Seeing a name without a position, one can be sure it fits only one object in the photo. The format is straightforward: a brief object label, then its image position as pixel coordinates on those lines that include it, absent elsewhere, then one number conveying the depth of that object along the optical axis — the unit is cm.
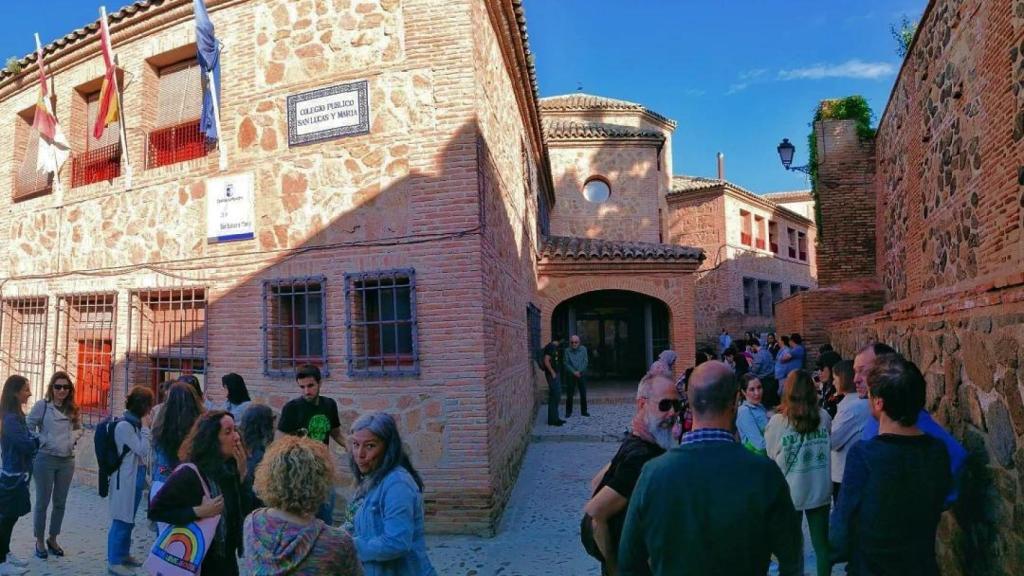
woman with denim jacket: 264
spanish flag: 767
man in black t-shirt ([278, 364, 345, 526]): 495
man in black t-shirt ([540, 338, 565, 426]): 1131
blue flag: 672
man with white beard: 235
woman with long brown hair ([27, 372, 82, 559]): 542
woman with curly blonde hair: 230
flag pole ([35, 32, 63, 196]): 877
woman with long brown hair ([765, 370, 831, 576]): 393
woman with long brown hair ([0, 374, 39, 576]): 487
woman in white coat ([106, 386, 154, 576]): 493
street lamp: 1441
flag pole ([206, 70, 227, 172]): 682
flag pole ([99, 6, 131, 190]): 775
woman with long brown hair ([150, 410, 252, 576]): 292
